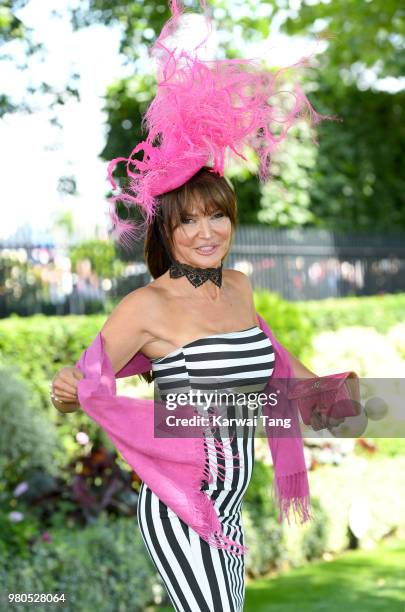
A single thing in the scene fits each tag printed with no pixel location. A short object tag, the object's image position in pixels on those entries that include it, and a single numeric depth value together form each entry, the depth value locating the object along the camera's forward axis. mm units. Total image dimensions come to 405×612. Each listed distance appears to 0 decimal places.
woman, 2805
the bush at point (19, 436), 6074
